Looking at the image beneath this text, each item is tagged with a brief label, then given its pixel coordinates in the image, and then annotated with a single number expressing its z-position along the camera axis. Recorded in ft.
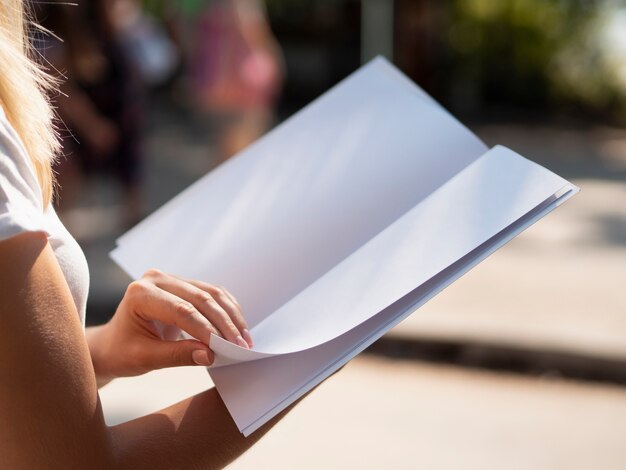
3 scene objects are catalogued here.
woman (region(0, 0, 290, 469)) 3.11
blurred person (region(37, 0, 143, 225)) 20.08
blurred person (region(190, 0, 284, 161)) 23.62
